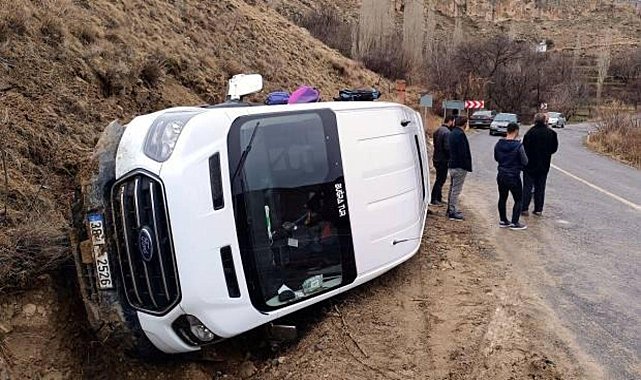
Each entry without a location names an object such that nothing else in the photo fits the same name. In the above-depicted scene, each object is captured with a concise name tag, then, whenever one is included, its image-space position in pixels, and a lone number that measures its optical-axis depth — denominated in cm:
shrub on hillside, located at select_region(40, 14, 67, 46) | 746
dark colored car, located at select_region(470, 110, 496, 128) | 3734
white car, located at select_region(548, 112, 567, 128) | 4656
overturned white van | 380
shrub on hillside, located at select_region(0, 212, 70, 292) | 430
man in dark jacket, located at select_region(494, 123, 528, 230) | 796
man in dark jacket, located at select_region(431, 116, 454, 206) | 942
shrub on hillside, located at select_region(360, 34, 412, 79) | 3097
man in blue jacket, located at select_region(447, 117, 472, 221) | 827
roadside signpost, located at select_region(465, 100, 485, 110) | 3228
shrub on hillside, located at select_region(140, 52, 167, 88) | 909
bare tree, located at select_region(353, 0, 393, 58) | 3253
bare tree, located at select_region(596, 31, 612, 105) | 6788
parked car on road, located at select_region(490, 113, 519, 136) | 3147
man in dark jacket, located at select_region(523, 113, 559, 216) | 859
